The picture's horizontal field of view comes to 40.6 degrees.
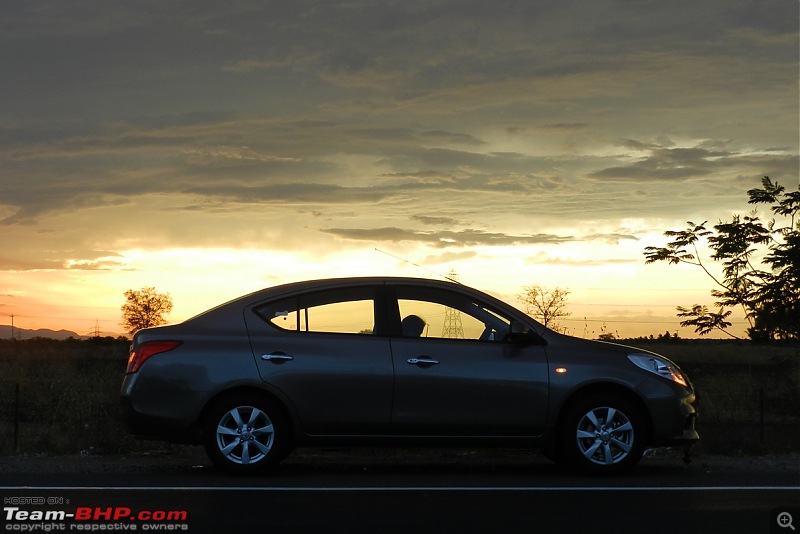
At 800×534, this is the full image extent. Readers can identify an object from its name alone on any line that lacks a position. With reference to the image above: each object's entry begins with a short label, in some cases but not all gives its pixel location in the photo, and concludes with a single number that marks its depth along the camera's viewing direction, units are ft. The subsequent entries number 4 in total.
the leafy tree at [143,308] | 358.23
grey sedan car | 33.86
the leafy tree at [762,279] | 82.99
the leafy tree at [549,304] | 221.48
